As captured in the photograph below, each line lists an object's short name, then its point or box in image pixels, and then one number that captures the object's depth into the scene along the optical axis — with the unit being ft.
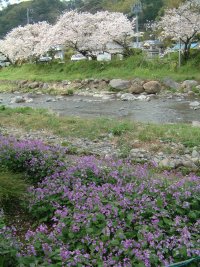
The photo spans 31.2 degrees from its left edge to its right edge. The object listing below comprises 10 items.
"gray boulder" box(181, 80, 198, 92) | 74.63
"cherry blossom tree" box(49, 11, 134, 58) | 104.32
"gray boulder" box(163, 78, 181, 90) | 77.66
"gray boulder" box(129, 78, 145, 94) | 78.59
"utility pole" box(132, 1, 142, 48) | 127.75
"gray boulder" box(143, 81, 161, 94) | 76.62
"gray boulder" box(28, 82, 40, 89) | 101.74
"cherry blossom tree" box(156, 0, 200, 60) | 87.92
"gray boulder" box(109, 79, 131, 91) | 82.58
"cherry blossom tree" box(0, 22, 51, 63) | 131.13
